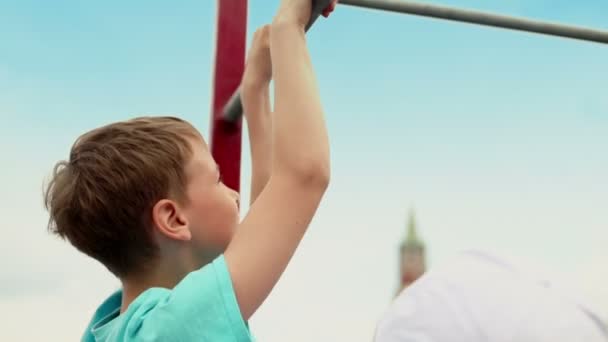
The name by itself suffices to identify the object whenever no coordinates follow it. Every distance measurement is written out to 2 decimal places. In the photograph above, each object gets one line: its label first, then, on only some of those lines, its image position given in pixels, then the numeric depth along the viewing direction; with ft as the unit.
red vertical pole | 3.31
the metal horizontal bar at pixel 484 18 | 3.12
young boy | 2.13
